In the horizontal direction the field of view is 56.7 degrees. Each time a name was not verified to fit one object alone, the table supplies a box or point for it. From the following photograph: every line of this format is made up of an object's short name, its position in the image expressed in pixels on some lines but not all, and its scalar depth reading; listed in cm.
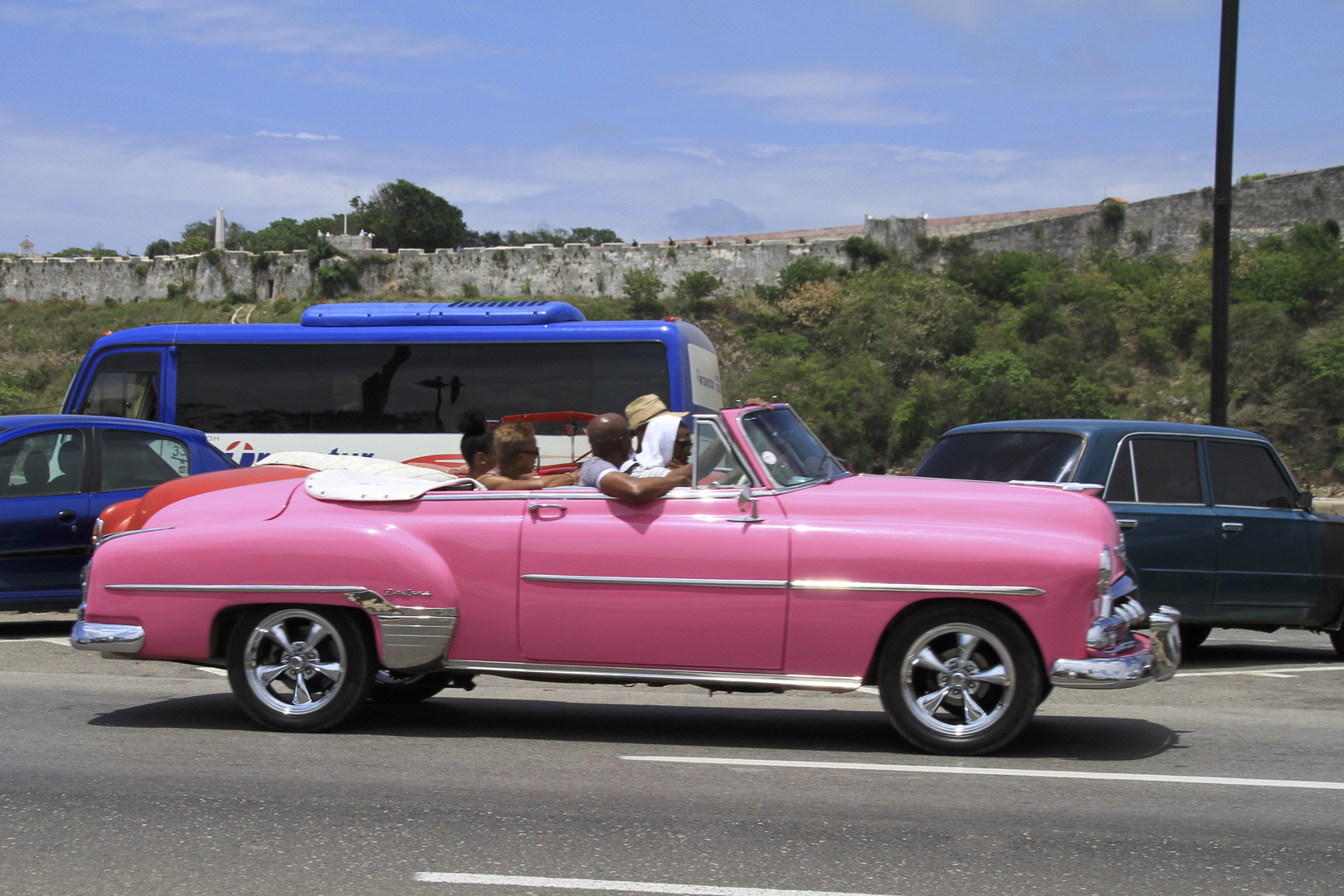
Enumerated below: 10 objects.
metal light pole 1294
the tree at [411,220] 11906
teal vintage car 874
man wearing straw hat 708
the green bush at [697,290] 7519
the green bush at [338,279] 8288
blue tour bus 1598
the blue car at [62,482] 980
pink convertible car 565
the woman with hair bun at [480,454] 777
